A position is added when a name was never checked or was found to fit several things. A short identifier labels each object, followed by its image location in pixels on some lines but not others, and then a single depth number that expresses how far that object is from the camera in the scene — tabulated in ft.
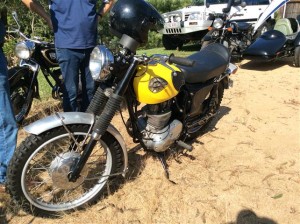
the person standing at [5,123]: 5.98
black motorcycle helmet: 5.40
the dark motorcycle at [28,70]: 8.51
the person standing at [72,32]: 6.76
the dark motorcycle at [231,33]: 13.73
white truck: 21.03
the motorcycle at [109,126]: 5.38
